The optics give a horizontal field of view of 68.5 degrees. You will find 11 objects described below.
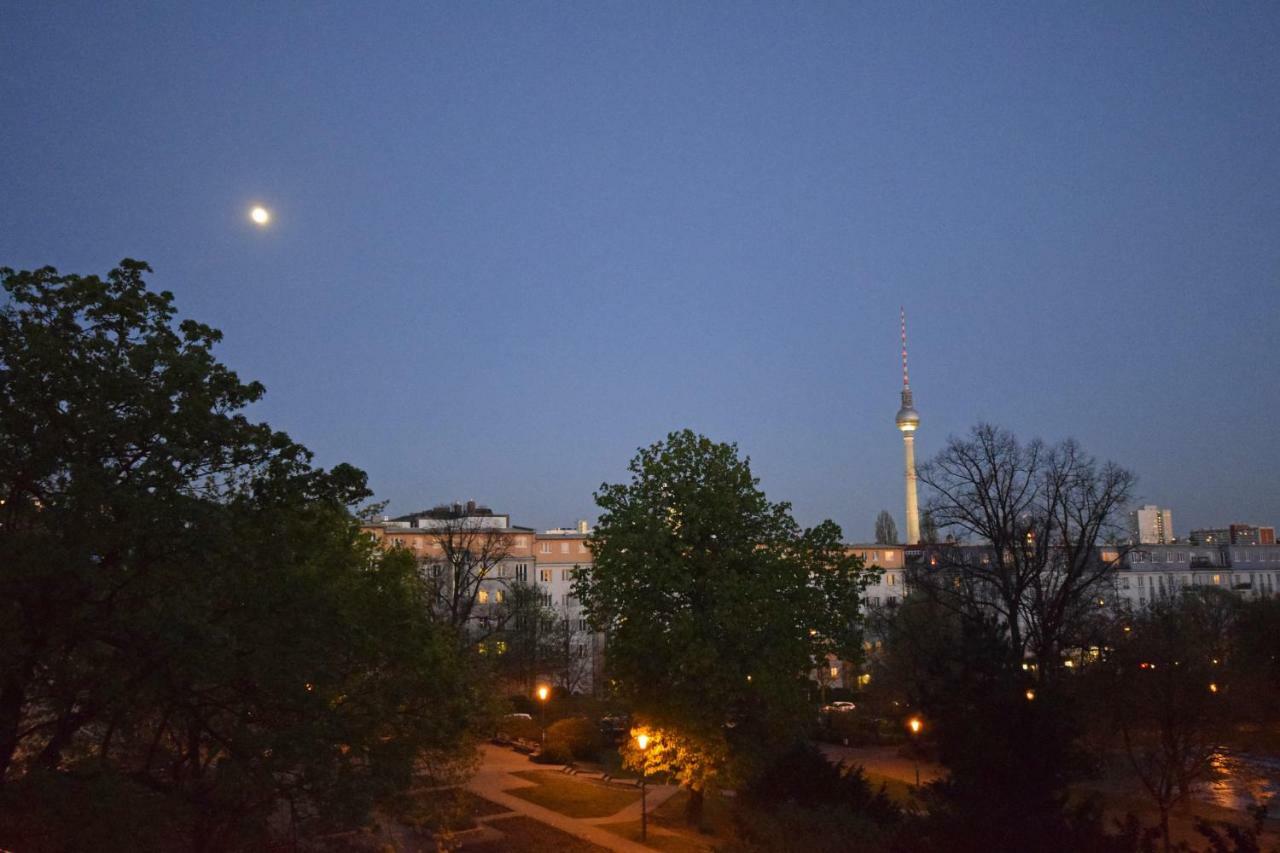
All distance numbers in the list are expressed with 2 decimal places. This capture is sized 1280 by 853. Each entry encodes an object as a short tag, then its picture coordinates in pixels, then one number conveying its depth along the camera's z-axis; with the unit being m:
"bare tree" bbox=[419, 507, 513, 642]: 56.84
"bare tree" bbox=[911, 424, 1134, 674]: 36.38
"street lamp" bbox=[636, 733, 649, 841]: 28.70
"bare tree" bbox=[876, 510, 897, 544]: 119.56
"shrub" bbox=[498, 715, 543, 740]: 51.28
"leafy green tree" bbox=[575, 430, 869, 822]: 28.05
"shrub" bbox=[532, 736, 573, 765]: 44.44
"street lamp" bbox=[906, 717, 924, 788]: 36.59
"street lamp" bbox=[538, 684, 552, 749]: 43.03
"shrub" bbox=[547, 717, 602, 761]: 45.62
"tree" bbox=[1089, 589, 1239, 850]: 27.25
